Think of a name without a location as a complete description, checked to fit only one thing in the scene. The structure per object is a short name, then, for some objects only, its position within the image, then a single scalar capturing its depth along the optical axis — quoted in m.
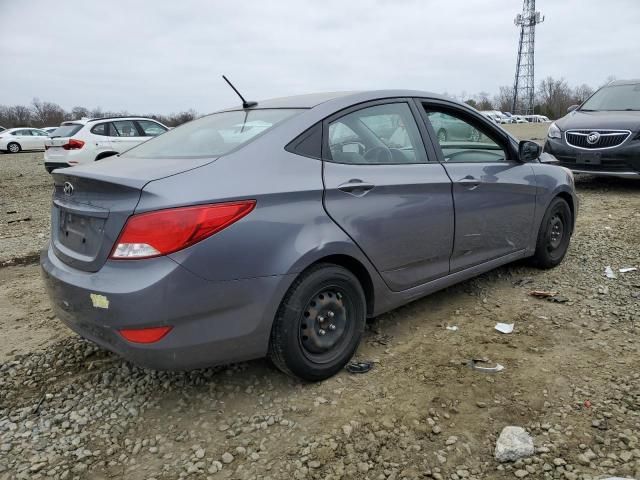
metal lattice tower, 77.50
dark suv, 7.34
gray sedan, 2.19
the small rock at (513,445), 2.17
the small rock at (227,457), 2.22
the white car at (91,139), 11.10
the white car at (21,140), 26.70
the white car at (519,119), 59.86
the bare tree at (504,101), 93.88
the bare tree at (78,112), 63.64
